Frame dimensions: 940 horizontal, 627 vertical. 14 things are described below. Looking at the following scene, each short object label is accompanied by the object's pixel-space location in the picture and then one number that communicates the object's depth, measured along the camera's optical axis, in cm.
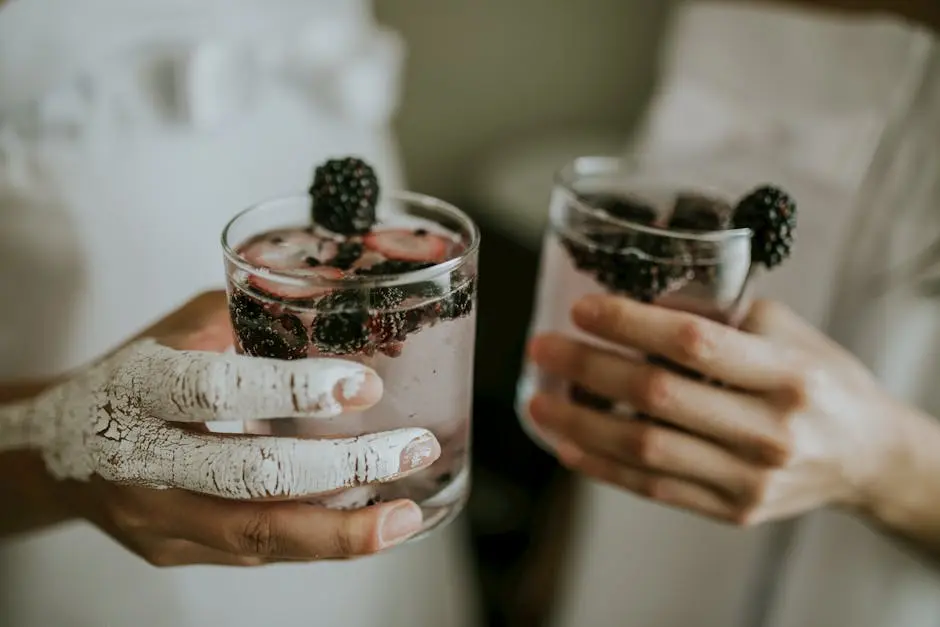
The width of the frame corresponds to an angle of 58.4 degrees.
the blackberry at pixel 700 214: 56
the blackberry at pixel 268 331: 42
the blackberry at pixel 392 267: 44
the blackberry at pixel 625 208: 59
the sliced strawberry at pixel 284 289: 41
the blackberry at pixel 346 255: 46
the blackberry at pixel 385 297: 41
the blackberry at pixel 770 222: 53
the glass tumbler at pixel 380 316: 41
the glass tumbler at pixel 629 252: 54
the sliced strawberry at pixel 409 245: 47
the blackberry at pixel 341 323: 41
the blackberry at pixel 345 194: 48
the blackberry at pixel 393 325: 42
